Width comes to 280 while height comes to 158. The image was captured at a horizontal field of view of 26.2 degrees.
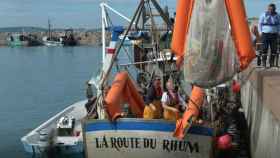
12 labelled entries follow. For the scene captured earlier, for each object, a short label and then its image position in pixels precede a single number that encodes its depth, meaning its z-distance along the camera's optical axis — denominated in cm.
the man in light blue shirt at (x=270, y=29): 1834
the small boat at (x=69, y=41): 17188
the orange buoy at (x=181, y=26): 1310
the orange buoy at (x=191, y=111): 1387
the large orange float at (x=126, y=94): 1583
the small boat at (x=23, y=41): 18188
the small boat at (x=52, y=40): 17250
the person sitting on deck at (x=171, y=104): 1465
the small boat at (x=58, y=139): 2013
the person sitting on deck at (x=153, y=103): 1473
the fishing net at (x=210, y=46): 1263
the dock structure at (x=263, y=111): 1204
